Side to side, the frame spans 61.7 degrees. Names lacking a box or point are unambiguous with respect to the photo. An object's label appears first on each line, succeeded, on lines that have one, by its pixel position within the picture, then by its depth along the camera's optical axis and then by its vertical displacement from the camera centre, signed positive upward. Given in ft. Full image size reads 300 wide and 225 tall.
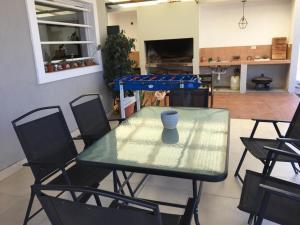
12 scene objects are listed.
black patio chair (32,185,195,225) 2.72 -1.75
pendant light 21.52 +2.16
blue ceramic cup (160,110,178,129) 6.32 -1.65
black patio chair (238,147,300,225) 4.05 -2.92
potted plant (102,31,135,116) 15.61 -0.17
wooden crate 20.63 -0.08
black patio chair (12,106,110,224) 5.73 -2.27
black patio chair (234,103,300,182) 6.69 -2.83
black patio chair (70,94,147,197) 6.96 -1.93
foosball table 11.46 -1.40
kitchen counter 20.13 -1.13
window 10.87 +0.94
